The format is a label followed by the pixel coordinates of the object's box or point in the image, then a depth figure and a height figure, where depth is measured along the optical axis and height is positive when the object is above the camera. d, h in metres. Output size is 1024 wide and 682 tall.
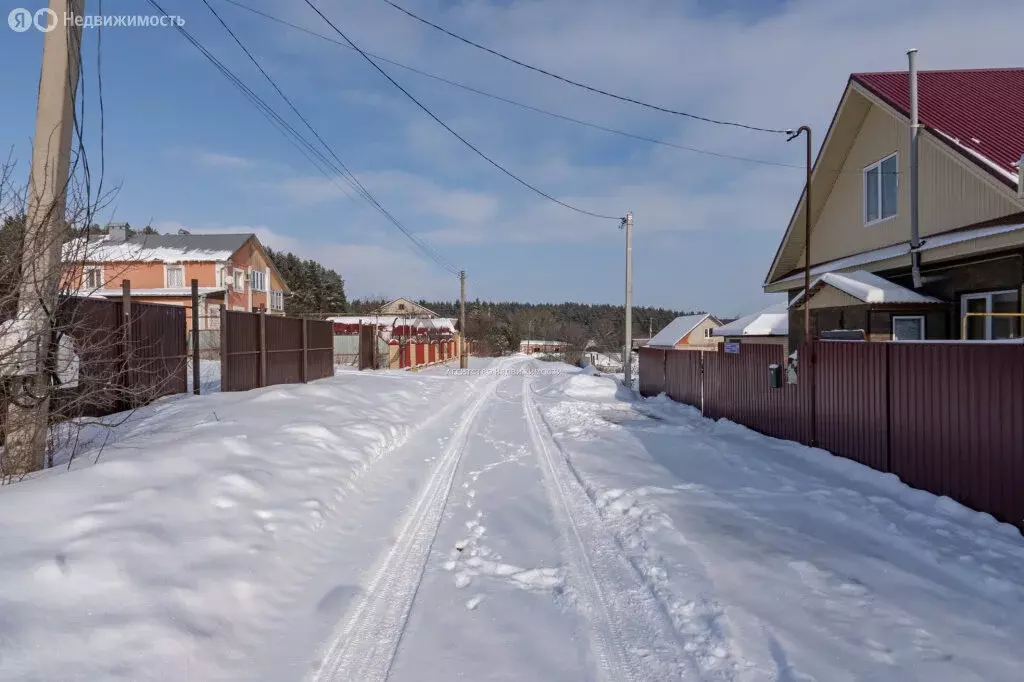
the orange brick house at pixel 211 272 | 27.92 +4.42
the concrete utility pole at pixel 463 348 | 40.87 -0.32
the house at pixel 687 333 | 52.81 +0.84
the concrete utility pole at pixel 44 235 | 5.23 +0.99
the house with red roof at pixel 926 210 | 9.32 +2.46
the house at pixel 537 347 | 90.07 -0.66
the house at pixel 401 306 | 87.85 +6.03
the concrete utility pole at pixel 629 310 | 22.28 +1.24
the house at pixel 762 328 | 20.50 +0.51
